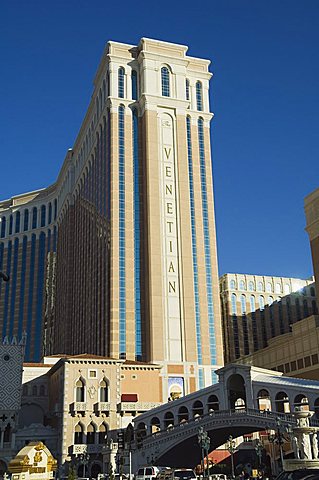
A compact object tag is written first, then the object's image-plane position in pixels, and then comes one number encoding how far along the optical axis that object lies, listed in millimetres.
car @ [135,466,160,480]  47953
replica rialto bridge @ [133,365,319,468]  59281
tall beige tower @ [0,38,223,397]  93250
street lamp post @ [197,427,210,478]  54250
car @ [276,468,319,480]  23469
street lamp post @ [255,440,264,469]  59188
